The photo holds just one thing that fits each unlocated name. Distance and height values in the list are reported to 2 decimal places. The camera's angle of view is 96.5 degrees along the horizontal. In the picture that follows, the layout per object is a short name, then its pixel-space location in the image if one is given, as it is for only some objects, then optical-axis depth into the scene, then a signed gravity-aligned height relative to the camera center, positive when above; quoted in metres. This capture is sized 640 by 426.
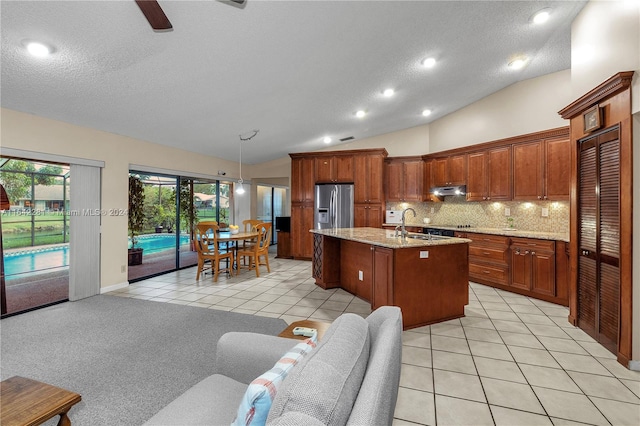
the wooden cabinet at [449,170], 5.37 +0.83
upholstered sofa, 0.69 -0.48
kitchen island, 3.01 -0.69
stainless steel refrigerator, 6.34 +0.13
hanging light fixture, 5.09 +1.39
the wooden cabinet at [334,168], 6.40 +0.99
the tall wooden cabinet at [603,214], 2.29 -0.01
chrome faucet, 3.45 -0.25
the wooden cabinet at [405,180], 6.15 +0.72
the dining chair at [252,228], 5.75 -0.38
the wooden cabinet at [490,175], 4.68 +0.65
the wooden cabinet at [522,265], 3.73 -0.76
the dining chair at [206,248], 4.78 -0.63
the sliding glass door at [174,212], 5.70 -0.01
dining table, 4.87 -0.44
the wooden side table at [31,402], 1.24 -0.90
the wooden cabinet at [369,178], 6.22 +0.75
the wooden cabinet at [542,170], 4.01 +0.63
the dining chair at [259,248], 5.36 -0.71
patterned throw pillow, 0.80 -0.53
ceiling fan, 1.46 +1.09
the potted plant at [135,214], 5.77 -0.06
